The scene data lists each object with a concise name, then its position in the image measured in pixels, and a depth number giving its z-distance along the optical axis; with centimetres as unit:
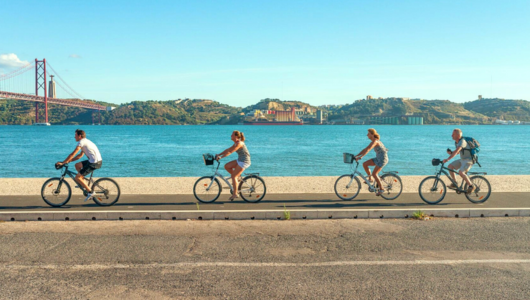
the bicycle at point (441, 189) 957
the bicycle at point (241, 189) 959
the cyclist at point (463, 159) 938
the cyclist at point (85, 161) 887
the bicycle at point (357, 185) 999
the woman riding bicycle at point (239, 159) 927
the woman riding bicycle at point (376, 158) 977
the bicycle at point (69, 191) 911
